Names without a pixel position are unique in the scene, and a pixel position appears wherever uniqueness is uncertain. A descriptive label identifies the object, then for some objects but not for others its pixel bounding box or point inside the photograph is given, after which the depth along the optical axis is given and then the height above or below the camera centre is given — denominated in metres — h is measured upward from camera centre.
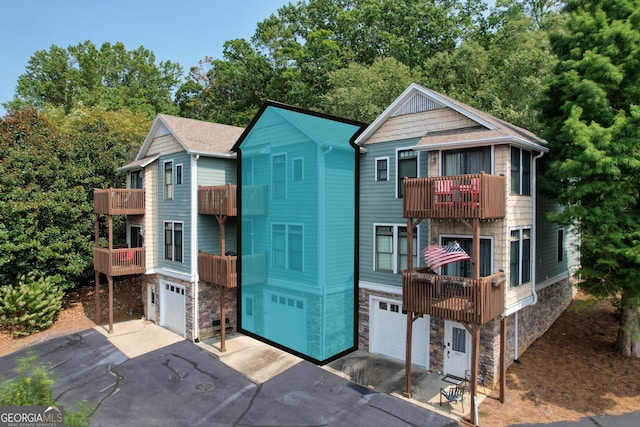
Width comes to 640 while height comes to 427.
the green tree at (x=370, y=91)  25.45 +7.82
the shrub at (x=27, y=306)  18.14 -4.60
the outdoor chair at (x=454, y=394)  10.78 -5.28
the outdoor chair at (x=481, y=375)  11.77 -5.10
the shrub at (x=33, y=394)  6.19 -3.01
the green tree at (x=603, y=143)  10.87 +1.83
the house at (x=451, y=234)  10.66 -0.88
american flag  10.31 -1.28
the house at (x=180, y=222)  16.47 -0.62
